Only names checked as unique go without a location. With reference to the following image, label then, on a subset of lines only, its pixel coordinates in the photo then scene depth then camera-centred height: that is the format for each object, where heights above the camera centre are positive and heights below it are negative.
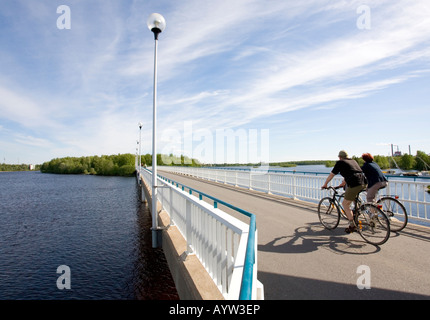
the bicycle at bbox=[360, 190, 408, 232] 5.82 -1.16
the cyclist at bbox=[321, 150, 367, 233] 5.64 -0.40
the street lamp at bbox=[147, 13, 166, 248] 7.68 +1.45
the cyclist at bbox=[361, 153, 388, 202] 5.85 -0.37
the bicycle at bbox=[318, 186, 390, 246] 5.09 -1.29
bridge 3.38 -1.74
